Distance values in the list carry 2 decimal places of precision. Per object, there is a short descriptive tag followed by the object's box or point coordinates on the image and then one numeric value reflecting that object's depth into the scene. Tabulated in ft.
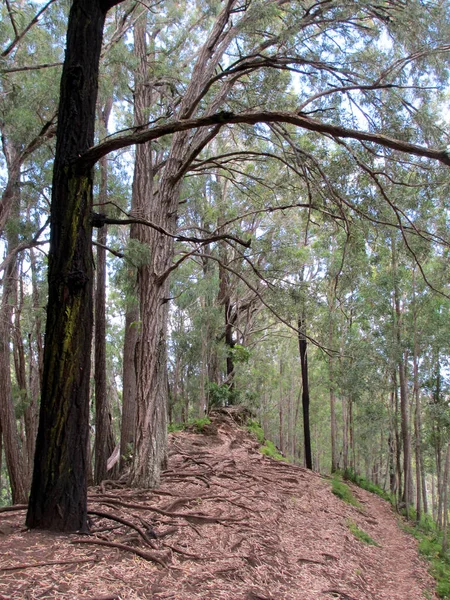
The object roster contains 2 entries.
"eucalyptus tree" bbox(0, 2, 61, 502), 28.07
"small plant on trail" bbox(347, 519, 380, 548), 26.21
